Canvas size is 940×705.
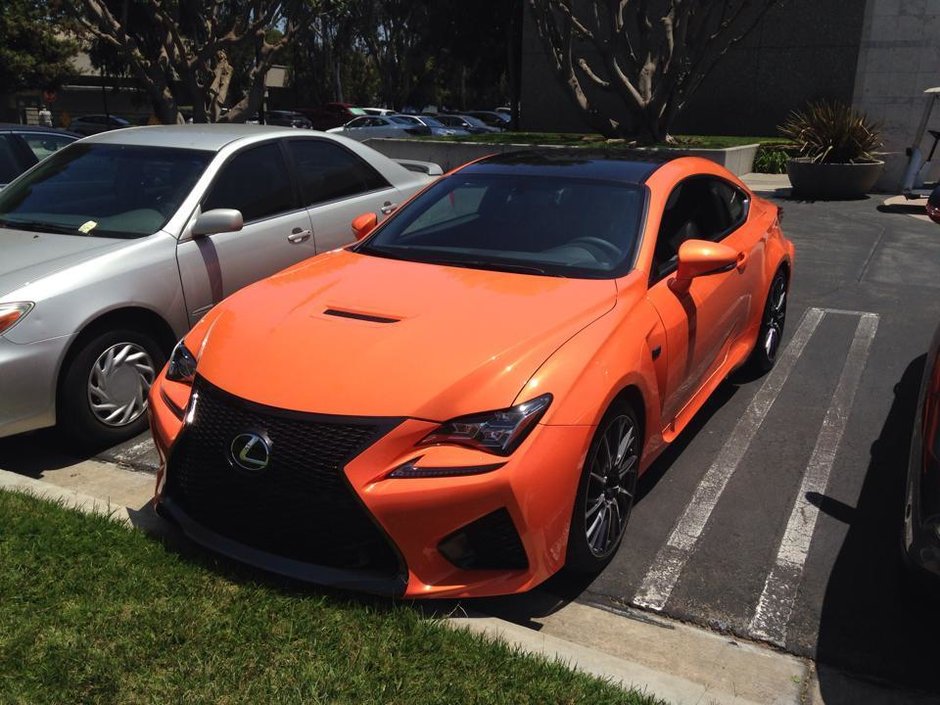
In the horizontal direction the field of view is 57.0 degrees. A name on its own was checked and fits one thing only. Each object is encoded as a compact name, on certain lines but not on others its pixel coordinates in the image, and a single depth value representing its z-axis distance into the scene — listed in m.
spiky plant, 14.61
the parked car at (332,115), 36.76
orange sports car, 2.97
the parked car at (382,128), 25.45
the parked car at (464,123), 33.06
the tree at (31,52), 39.84
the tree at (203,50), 18.50
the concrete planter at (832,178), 14.30
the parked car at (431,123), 28.68
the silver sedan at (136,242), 4.32
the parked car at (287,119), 37.69
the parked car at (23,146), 7.63
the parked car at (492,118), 39.19
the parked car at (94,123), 35.44
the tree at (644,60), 18.09
